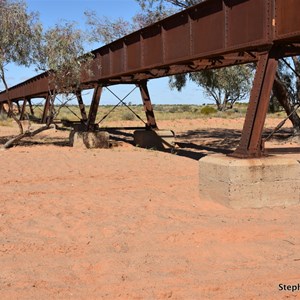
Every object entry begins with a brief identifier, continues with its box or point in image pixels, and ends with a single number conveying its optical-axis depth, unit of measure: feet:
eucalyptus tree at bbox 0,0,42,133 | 62.28
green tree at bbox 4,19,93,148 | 63.26
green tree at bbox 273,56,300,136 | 71.54
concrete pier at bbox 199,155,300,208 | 27.66
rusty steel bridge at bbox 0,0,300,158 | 30.12
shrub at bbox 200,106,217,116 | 198.80
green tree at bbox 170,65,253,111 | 95.20
